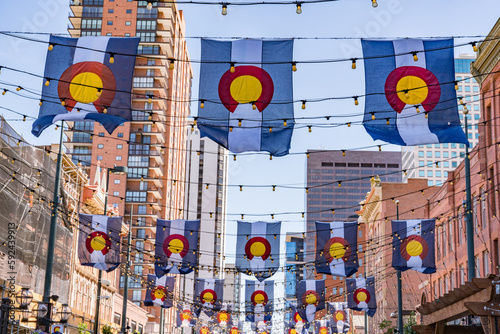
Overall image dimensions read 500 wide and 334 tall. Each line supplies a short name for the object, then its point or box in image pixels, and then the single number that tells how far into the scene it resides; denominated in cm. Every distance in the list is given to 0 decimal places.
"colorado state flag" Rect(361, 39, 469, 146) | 2097
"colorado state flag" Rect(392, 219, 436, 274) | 3600
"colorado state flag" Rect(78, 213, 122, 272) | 3612
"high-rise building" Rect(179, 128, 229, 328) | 18175
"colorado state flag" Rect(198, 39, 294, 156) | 2153
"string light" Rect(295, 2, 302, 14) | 1609
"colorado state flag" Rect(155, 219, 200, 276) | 3681
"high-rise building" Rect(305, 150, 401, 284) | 14588
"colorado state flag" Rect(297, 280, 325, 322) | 5397
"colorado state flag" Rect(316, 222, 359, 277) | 3662
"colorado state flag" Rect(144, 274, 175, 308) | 5072
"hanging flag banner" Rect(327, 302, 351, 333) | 7038
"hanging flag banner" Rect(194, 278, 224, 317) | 5147
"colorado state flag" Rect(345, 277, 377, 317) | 5100
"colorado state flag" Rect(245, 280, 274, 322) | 5409
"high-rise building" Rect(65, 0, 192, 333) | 12269
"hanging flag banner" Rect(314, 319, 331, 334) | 8125
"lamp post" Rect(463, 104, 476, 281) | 3028
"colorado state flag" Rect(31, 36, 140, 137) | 2083
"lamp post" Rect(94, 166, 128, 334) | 3663
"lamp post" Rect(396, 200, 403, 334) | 4197
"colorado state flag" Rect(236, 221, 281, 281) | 3756
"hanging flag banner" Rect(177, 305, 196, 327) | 6512
